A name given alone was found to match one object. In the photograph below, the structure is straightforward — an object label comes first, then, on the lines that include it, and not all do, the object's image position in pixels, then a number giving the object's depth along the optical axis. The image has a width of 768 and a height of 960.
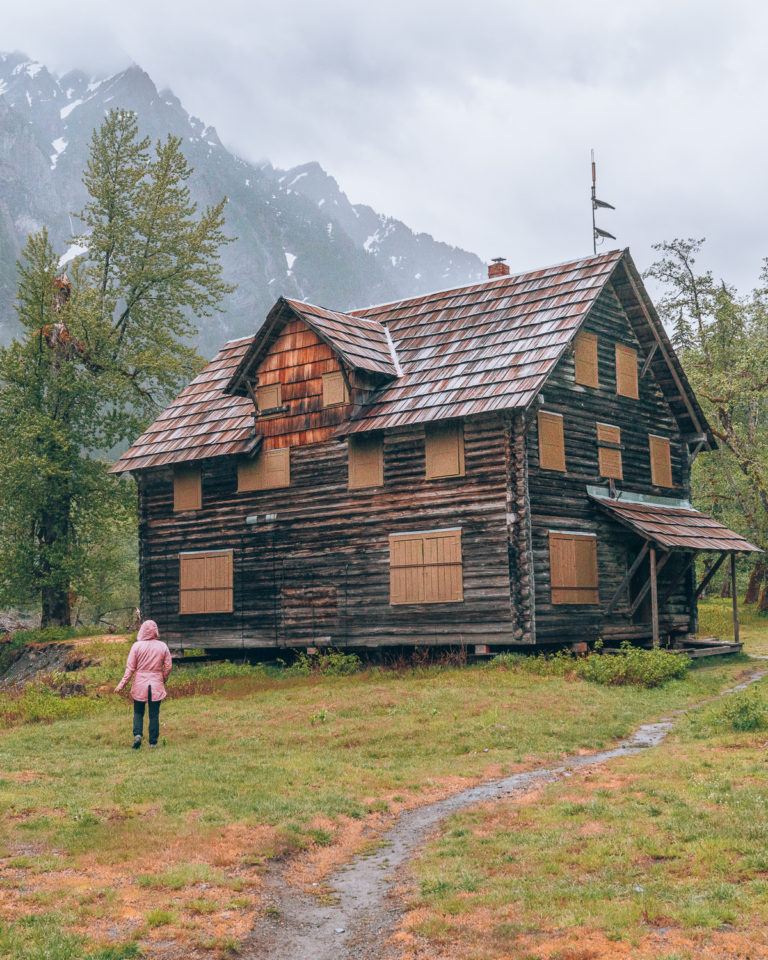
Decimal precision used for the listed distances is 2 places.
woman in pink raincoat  17.83
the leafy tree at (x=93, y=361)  42.28
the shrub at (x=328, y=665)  28.48
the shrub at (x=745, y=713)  17.84
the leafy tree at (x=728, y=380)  45.81
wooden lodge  27.45
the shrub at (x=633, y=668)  24.14
